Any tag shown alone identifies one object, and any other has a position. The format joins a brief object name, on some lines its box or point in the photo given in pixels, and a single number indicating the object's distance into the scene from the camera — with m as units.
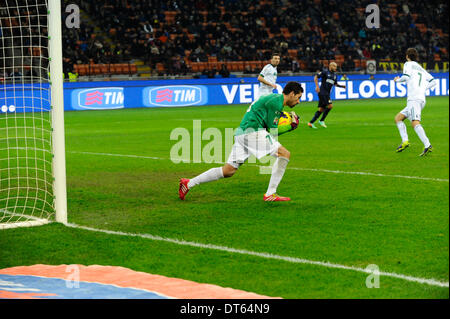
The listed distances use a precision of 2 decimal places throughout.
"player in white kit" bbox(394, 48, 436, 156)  27.83
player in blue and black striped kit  40.69
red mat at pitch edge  10.13
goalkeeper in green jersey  17.61
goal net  15.74
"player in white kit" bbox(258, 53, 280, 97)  37.50
